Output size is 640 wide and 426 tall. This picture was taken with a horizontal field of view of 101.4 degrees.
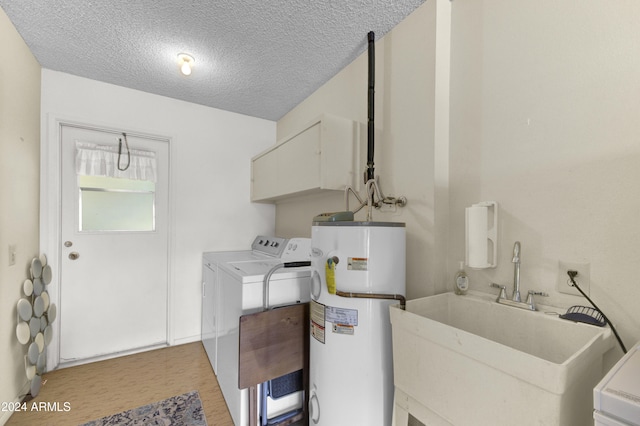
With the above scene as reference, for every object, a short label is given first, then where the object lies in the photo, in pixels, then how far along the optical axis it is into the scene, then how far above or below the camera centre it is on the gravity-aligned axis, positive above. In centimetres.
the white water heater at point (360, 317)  123 -50
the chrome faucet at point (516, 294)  109 -34
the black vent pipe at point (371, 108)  166 +67
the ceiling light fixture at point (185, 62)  191 +112
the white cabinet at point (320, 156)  179 +41
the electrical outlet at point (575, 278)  100 -24
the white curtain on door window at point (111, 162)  225 +44
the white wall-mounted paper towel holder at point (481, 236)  119 -10
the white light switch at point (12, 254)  160 -28
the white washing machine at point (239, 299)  152 -56
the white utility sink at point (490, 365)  69 -49
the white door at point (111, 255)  223 -41
